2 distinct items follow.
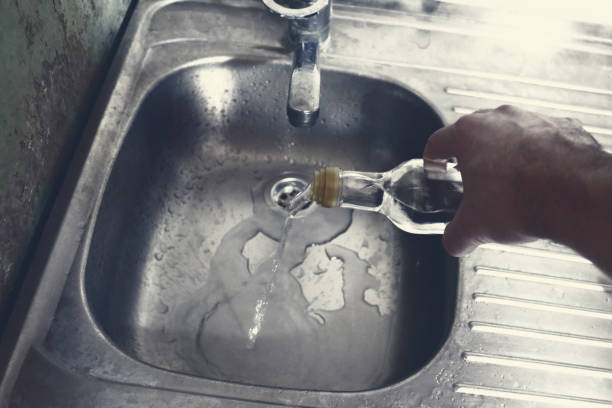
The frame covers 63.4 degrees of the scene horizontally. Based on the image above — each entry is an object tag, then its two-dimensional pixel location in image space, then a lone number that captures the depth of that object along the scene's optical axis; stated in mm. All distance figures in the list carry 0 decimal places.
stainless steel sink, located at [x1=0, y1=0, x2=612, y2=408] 629
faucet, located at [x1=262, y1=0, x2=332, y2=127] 754
